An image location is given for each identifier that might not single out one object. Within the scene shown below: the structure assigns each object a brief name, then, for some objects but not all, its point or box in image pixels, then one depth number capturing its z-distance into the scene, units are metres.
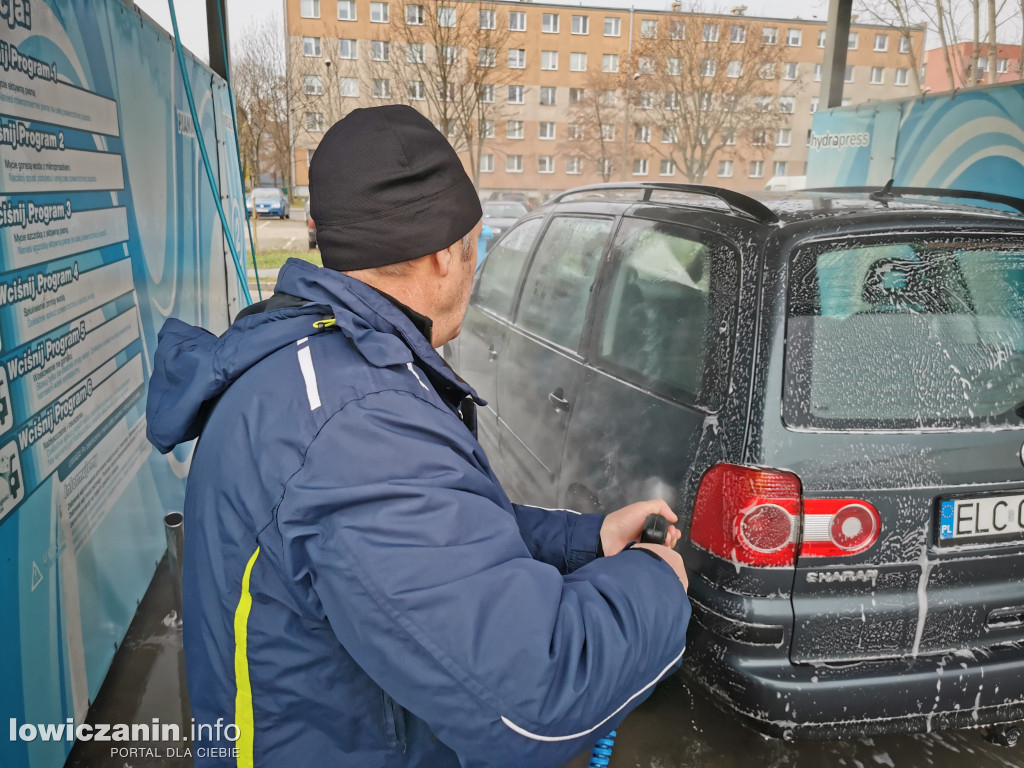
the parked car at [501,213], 19.84
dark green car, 2.13
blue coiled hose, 1.76
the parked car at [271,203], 30.77
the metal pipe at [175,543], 2.64
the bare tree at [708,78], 27.23
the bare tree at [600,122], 39.03
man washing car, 0.98
